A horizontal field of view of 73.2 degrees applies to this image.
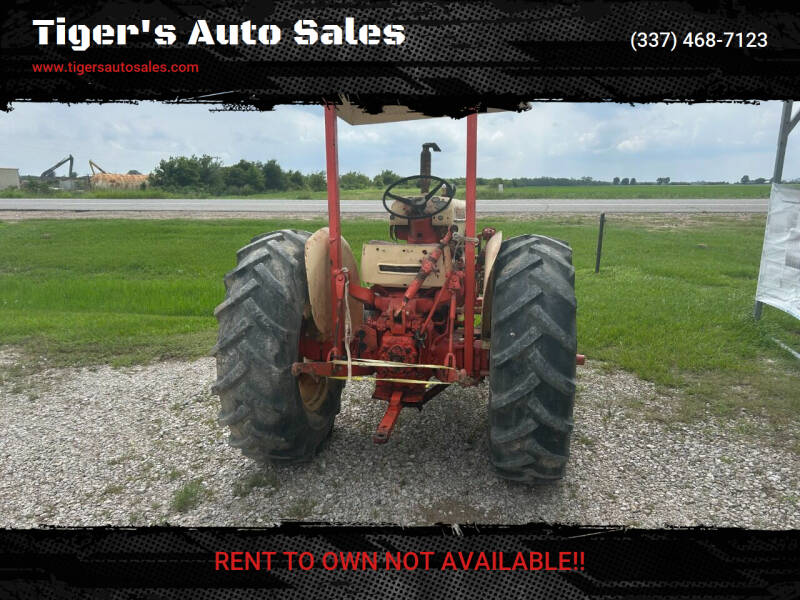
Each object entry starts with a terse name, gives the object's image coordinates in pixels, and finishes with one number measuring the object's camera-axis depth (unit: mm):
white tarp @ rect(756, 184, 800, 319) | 6215
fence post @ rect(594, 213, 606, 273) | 10188
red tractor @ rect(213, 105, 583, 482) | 3035
